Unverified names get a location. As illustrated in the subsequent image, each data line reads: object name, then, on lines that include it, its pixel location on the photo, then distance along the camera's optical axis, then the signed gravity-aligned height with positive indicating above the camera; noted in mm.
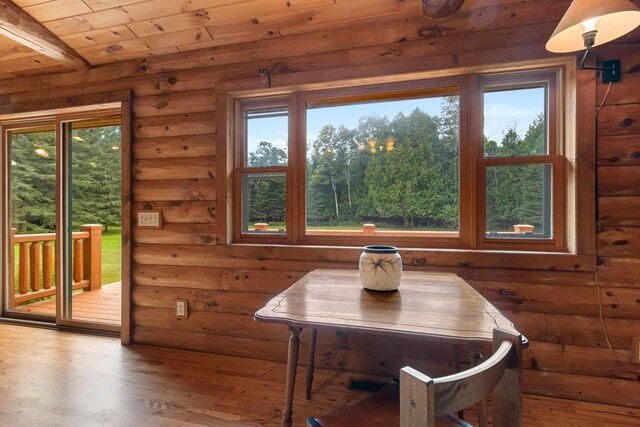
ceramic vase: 1396 -250
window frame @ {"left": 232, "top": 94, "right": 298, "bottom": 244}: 2270 +338
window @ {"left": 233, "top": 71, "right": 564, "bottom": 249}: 1936 +322
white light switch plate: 2428 -39
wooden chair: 520 -336
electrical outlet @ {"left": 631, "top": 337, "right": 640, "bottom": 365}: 1693 -738
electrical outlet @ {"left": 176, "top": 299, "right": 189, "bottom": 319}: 2381 -714
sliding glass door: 2781 -55
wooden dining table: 1021 -365
